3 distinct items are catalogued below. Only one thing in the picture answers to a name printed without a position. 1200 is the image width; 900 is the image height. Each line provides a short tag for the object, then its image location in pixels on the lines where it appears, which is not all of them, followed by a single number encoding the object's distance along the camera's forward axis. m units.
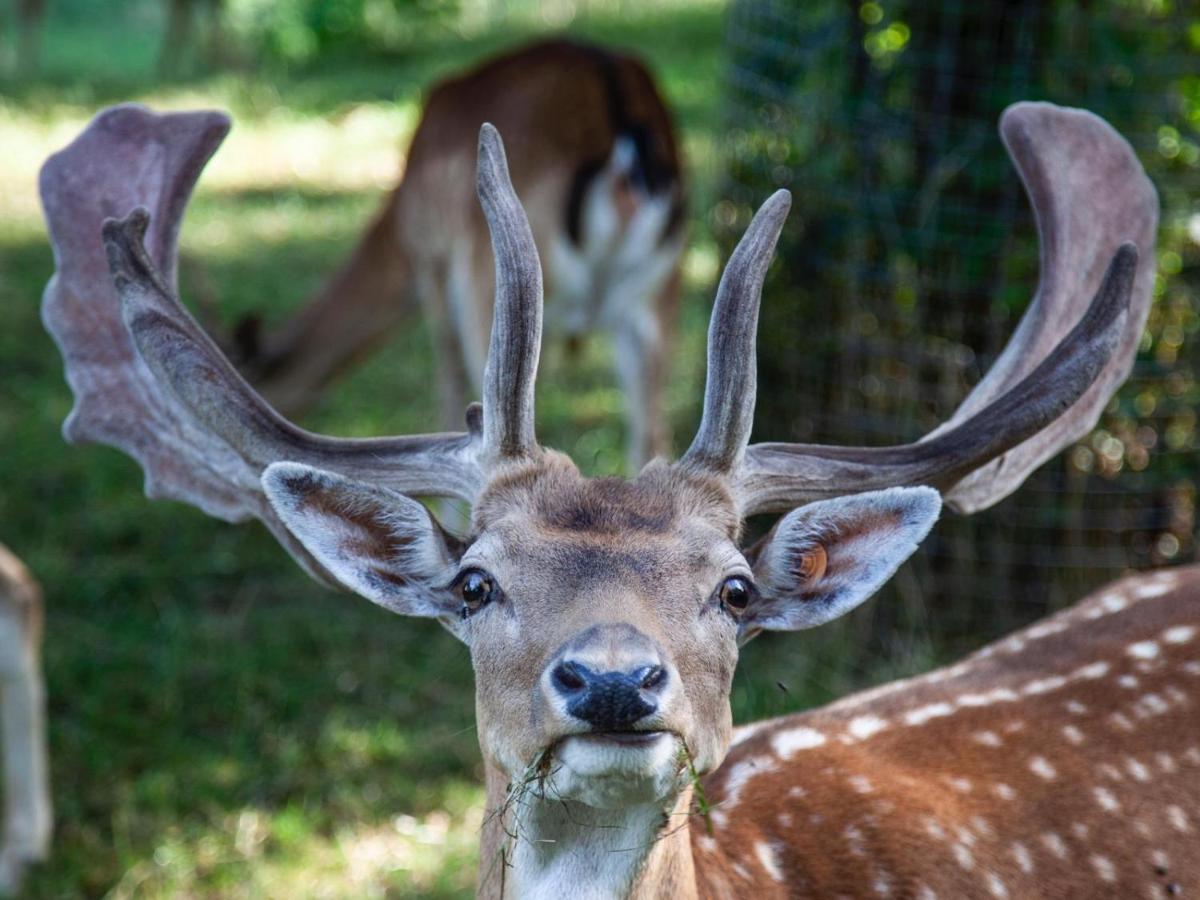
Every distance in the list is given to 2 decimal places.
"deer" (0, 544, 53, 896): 4.07
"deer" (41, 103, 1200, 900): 2.25
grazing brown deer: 6.06
